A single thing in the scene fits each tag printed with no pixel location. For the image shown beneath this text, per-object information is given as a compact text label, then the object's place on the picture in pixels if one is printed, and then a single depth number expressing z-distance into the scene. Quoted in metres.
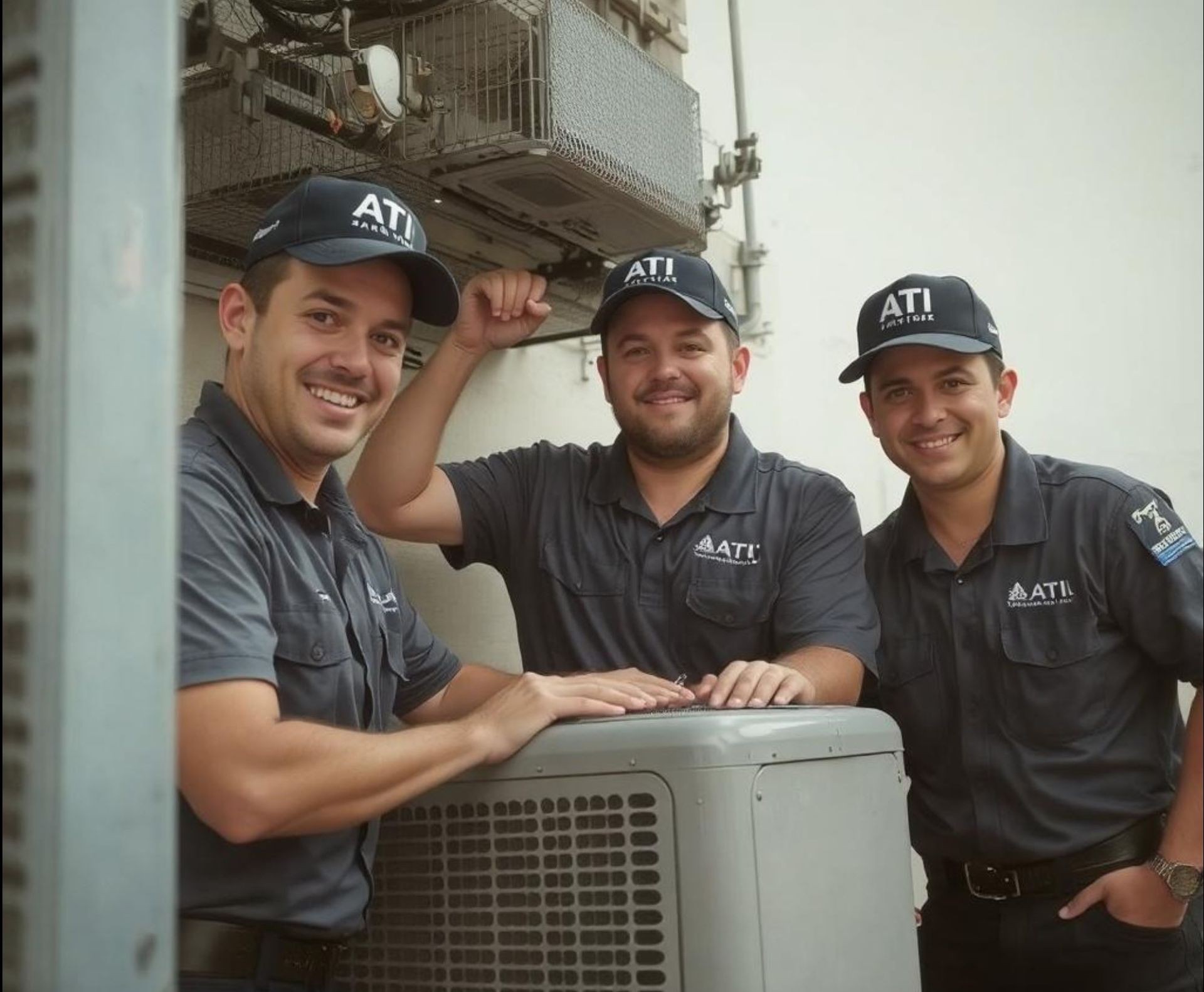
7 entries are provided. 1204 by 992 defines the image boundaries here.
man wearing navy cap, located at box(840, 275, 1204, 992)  2.03
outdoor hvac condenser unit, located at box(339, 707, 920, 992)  1.41
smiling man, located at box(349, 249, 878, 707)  2.10
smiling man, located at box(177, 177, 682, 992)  1.31
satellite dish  1.83
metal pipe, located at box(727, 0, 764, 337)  3.49
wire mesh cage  1.90
